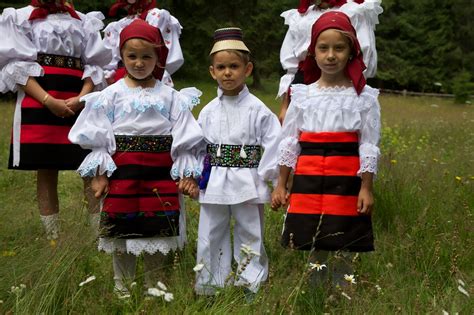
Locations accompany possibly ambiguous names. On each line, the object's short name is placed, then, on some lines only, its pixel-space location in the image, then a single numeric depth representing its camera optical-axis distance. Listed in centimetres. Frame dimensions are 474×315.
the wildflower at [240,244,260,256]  253
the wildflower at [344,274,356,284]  260
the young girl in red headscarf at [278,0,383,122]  391
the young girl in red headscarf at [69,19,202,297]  321
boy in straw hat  329
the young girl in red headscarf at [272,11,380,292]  306
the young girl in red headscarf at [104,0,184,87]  487
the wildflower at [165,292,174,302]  222
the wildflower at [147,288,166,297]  218
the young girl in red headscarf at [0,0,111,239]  406
